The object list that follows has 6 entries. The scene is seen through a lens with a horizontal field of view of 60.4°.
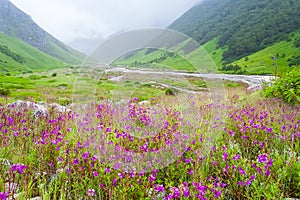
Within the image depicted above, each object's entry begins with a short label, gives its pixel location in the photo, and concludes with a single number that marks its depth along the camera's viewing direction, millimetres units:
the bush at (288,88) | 7795
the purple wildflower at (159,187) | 2851
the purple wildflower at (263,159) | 3278
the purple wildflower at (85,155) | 3465
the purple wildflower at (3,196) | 2333
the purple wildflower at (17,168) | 2691
